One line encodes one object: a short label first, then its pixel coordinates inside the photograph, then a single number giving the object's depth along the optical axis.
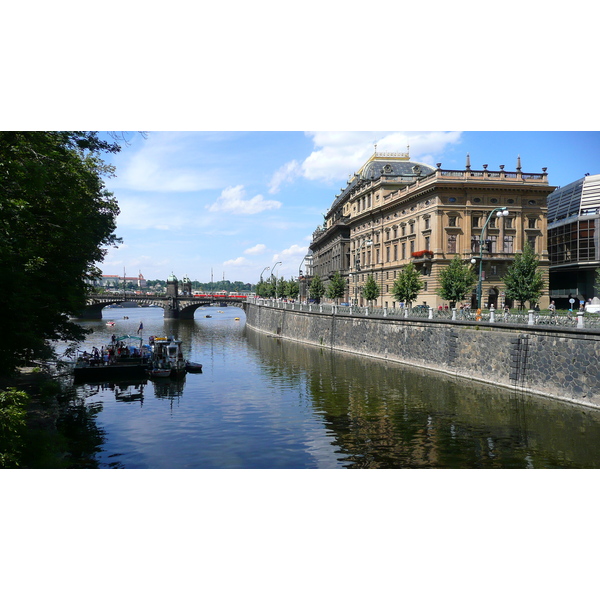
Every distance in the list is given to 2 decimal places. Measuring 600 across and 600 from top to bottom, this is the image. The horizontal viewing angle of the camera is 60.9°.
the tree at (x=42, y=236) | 14.35
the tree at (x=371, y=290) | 68.06
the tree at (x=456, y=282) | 47.50
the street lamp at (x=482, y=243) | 27.66
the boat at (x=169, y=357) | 39.09
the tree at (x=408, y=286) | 54.12
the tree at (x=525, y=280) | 46.59
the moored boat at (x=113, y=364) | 37.31
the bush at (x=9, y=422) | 11.98
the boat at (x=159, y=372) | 38.50
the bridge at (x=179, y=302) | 121.25
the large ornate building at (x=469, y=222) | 58.19
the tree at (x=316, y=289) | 102.50
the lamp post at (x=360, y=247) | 84.87
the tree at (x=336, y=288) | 81.56
